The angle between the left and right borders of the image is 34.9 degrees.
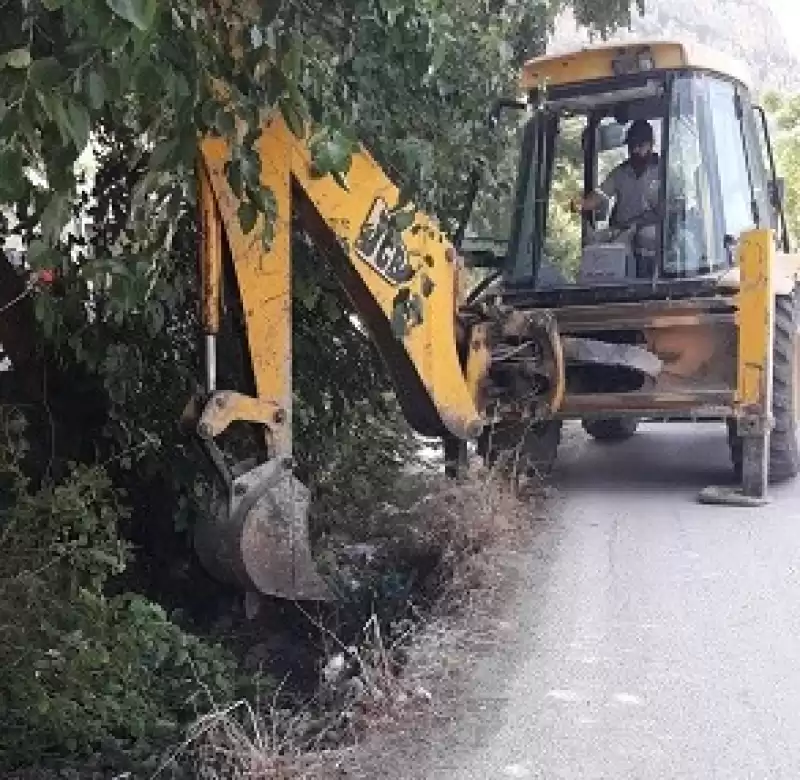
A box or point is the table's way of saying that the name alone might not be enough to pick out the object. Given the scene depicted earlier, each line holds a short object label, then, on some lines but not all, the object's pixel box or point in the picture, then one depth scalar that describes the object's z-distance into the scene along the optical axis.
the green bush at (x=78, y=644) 4.72
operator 7.76
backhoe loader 5.43
